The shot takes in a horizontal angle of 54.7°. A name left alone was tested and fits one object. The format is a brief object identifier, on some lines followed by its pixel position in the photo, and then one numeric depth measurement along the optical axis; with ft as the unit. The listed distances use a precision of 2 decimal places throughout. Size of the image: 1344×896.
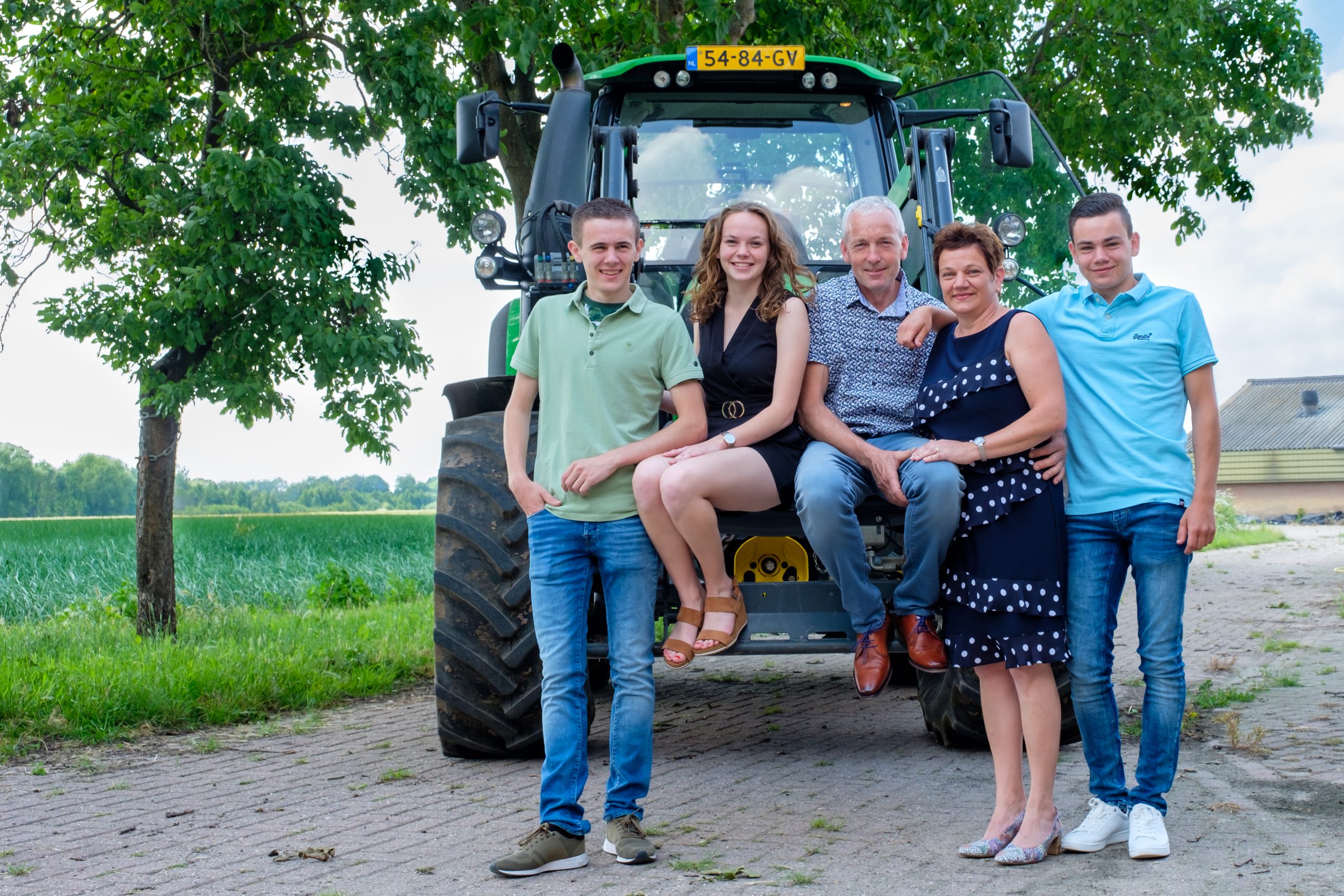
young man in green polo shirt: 12.86
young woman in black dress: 13.17
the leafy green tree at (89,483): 115.75
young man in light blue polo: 12.64
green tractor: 18.47
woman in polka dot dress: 12.64
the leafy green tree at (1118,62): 41.78
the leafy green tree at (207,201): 30.96
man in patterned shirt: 13.25
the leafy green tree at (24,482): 107.26
